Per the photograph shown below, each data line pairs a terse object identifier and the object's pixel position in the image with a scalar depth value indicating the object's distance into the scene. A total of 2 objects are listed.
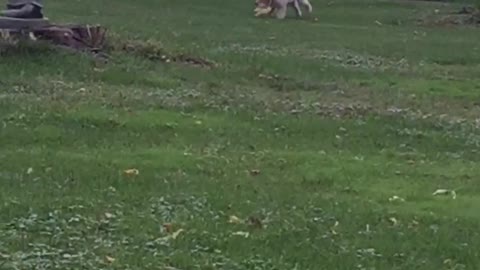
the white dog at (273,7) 30.86
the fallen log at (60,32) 17.41
